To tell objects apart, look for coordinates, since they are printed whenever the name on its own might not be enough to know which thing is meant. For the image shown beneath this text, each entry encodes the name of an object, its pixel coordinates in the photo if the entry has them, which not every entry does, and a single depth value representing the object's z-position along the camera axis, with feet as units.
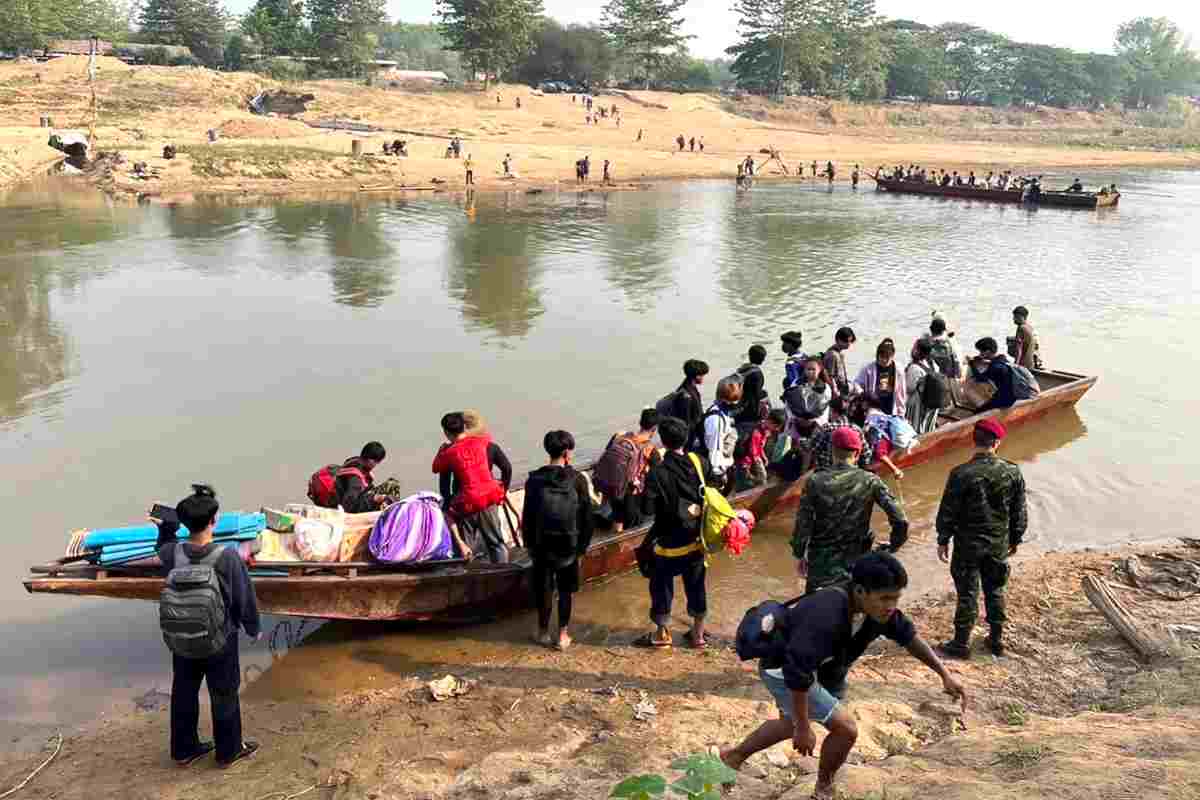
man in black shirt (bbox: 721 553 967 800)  13.17
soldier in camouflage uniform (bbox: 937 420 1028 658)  21.44
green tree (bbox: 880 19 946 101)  317.42
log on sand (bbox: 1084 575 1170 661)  21.43
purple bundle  23.85
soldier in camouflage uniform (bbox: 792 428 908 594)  20.25
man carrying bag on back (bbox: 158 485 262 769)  16.63
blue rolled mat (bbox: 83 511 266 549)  21.77
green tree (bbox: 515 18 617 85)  259.19
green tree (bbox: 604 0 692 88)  266.36
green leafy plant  12.50
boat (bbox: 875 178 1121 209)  136.77
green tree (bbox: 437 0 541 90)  221.25
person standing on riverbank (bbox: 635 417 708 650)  21.62
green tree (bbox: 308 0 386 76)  226.58
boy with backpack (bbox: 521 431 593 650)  21.90
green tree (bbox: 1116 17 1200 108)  375.66
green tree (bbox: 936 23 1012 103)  343.26
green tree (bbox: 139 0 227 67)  230.68
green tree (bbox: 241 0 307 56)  239.09
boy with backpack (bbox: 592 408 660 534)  24.89
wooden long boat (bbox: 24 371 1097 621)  20.93
